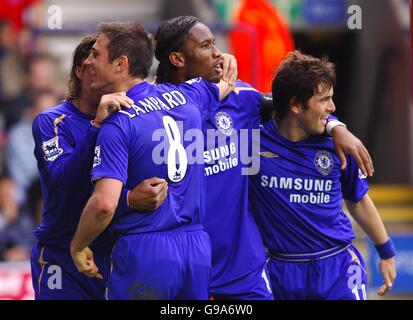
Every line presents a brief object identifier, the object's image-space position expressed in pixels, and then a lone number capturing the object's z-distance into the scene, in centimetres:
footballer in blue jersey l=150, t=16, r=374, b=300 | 1090
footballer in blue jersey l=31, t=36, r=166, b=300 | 1041
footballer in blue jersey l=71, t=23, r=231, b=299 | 962
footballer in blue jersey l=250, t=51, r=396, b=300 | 1107
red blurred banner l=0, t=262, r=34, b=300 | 1683
